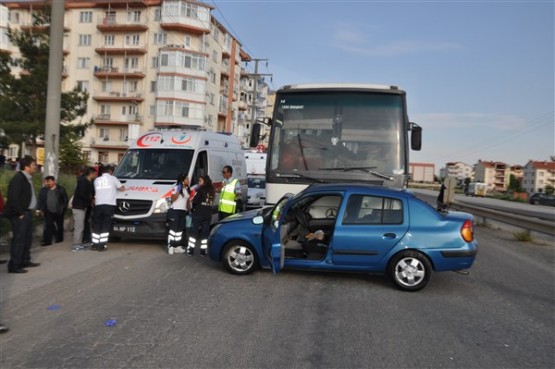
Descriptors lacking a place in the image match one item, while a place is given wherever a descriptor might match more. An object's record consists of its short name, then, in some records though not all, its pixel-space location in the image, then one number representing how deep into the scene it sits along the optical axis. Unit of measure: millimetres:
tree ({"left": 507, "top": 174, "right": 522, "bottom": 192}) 132650
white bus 8453
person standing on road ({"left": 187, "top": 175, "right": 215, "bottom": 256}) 9320
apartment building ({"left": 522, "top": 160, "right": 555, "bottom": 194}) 146825
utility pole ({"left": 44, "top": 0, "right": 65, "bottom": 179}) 12062
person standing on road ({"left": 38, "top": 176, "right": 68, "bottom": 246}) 9984
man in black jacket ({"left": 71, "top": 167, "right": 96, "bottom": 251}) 9664
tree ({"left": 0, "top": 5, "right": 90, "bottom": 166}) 28797
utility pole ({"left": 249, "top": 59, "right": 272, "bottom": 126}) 43469
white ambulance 9875
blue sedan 6844
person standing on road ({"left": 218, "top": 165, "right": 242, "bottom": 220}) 10180
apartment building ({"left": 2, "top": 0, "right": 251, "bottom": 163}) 54844
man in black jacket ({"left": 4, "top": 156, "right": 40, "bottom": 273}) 7301
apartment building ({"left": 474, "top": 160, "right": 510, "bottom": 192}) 186000
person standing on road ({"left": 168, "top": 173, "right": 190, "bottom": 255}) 9547
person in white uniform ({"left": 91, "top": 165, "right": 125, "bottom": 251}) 9484
